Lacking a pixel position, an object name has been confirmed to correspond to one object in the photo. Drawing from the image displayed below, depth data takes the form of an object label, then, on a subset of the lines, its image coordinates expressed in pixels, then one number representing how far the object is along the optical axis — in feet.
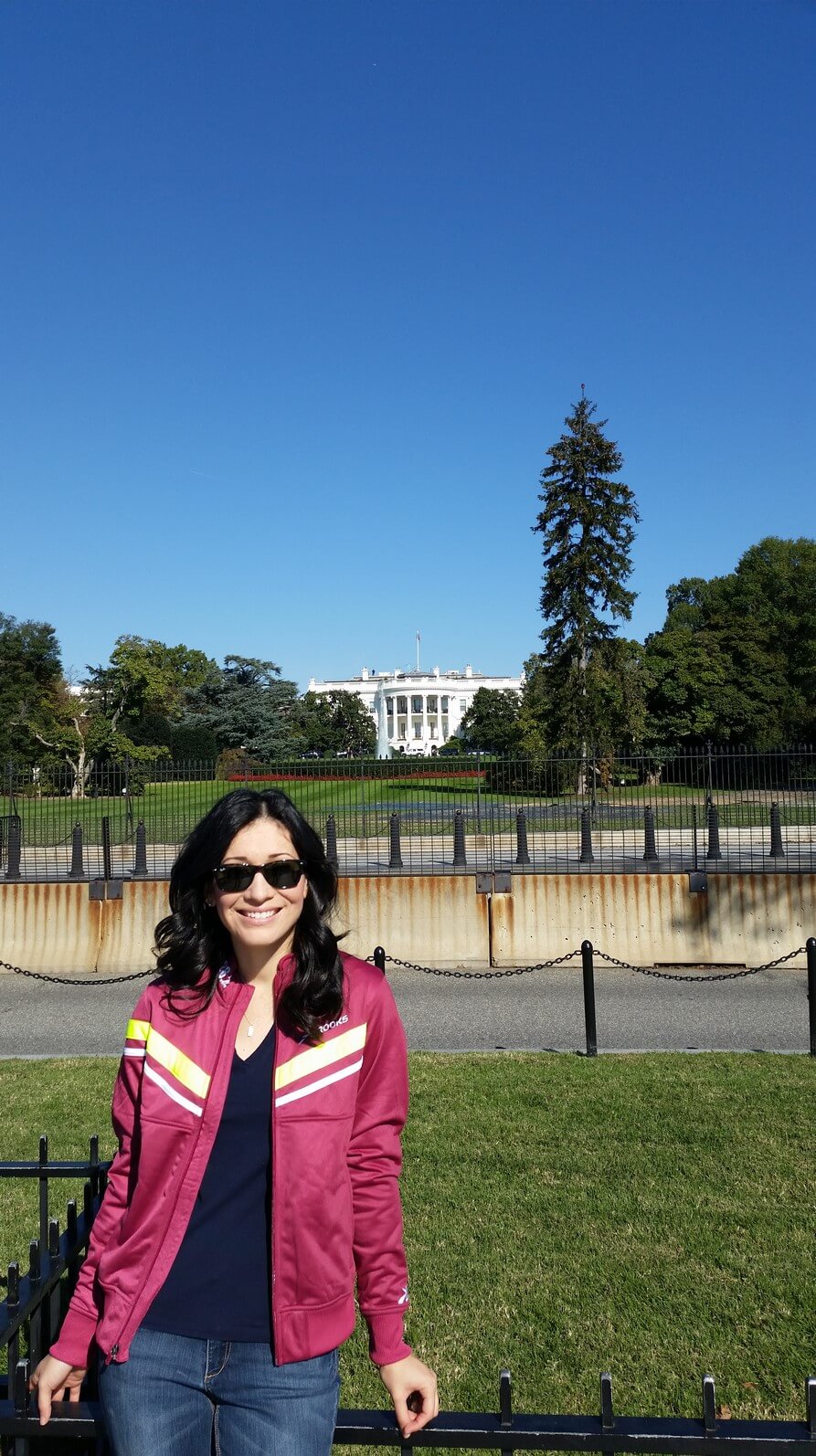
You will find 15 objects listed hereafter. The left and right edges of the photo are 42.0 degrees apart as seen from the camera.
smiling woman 7.16
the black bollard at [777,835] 47.93
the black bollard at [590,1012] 29.12
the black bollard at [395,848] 49.68
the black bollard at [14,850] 48.19
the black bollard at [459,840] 49.08
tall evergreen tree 128.47
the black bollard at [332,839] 46.19
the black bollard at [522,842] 48.73
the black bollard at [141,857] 47.92
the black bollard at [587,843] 48.47
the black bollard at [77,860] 48.50
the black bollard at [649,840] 49.44
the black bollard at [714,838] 48.78
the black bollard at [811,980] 28.86
